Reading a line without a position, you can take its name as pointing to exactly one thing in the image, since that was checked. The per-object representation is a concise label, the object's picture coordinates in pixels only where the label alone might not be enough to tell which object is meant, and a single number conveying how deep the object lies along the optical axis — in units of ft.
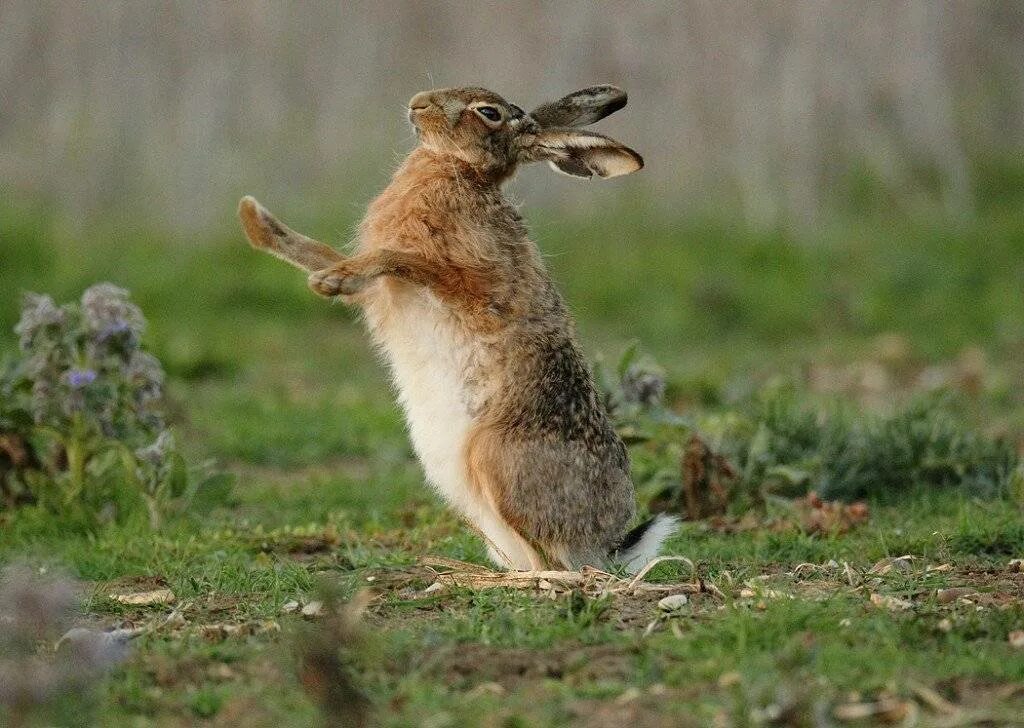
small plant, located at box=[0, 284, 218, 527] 41.88
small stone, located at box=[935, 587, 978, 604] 30.07
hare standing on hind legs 33.06
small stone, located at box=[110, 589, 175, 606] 32.30
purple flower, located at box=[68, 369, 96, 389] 41.01
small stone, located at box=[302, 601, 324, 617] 30.04
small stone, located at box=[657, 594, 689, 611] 29.85
